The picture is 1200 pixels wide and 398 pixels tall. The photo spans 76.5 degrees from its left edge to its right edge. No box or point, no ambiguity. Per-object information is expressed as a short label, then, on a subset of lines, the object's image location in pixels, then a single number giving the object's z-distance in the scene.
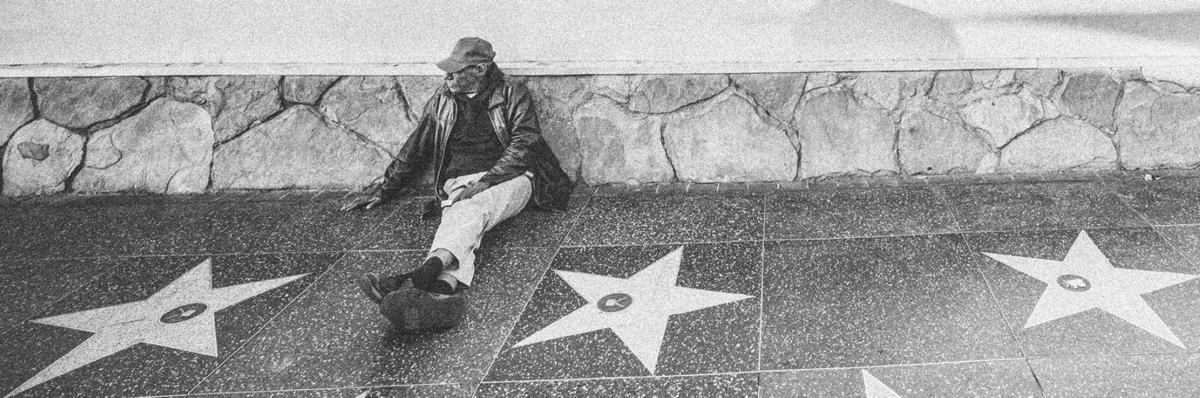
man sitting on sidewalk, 4.00
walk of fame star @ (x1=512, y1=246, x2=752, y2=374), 2.87
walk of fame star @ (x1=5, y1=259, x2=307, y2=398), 2.98
